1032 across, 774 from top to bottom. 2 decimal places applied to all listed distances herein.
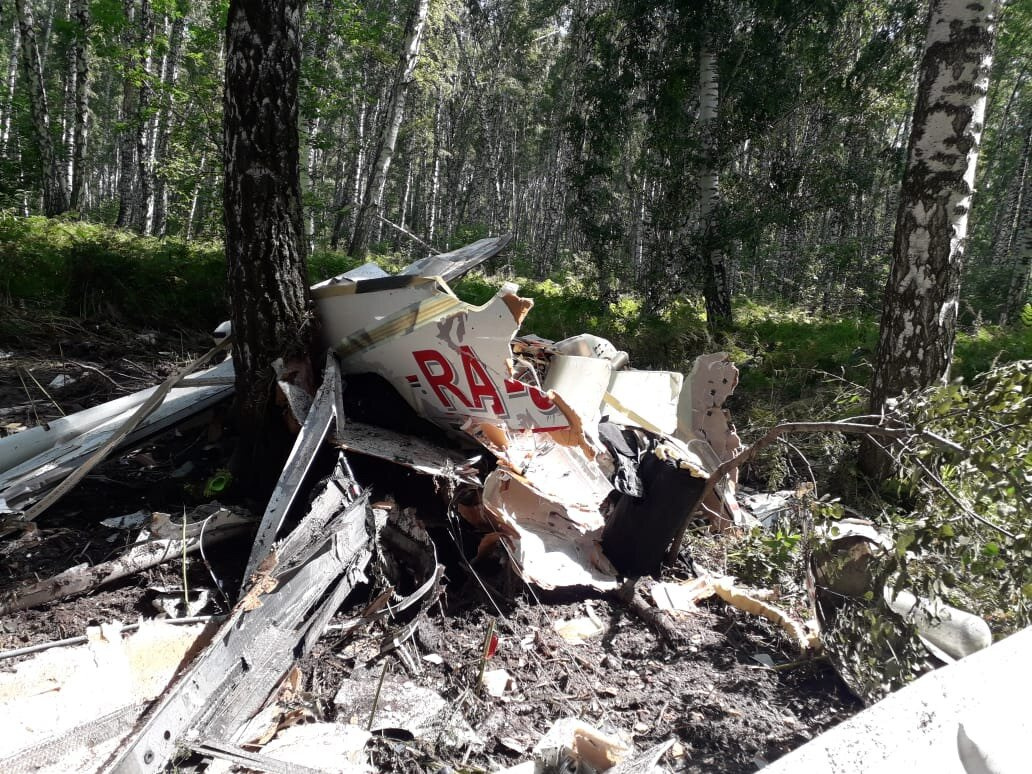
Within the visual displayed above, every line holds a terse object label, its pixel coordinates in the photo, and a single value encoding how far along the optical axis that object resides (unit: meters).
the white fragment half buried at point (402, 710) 2.21
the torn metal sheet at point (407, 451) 3.10
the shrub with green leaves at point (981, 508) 2.47
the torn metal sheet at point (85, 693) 1.85
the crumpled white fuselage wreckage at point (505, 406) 3.20
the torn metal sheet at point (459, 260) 3.93
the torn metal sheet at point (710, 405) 4.29
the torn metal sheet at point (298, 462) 2.61
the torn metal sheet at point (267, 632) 1.85
